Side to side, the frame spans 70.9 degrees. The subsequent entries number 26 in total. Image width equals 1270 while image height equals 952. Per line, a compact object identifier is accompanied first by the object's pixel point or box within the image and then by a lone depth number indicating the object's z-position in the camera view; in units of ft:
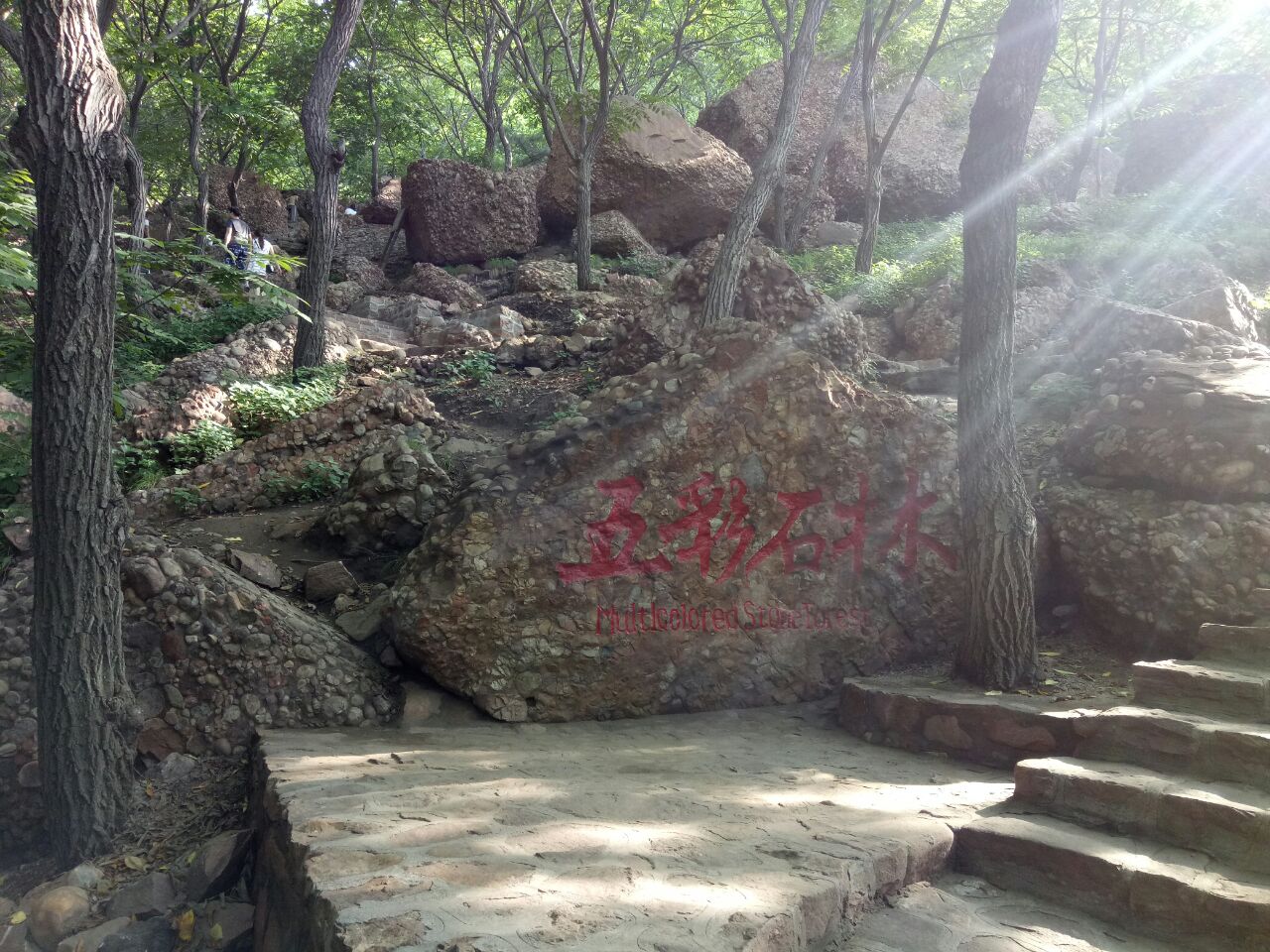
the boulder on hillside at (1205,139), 48.78
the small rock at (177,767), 12.46
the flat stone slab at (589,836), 6.73
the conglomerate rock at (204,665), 12.65
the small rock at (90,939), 9.65
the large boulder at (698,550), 14.19
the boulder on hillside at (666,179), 50.31
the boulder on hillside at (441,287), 44.83
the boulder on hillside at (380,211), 67.82
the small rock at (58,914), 9.98
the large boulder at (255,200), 70.59
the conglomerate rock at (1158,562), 13.67
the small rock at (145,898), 10.36
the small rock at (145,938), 9.75
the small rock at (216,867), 10.51
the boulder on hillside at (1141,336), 18.90
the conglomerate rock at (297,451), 21.06
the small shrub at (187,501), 20.57
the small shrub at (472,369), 28.76
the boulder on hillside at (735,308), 25.52
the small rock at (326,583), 16.78
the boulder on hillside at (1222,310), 22.47
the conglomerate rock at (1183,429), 14.46
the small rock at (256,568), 16.57
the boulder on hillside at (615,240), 48.91
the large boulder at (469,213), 52.16
